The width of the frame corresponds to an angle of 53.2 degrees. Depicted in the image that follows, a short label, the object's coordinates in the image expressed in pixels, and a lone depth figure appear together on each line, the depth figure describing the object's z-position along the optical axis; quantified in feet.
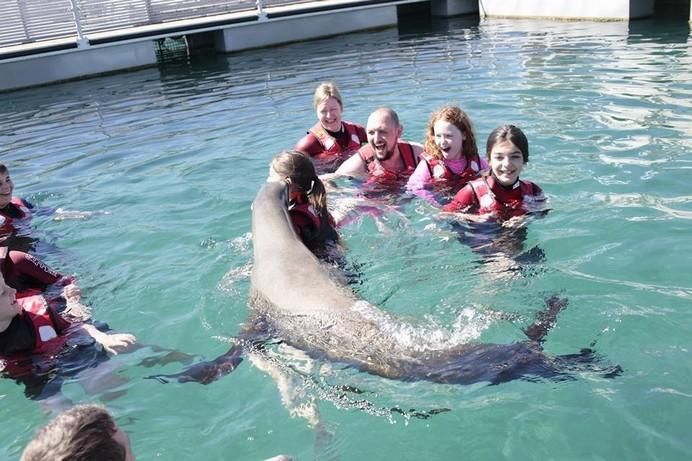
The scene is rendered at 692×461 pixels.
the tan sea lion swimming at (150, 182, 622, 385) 12.40
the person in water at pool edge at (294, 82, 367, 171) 27.66
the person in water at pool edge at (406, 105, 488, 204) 22.48
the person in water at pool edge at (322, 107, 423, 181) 23.79
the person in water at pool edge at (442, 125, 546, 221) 18.98
